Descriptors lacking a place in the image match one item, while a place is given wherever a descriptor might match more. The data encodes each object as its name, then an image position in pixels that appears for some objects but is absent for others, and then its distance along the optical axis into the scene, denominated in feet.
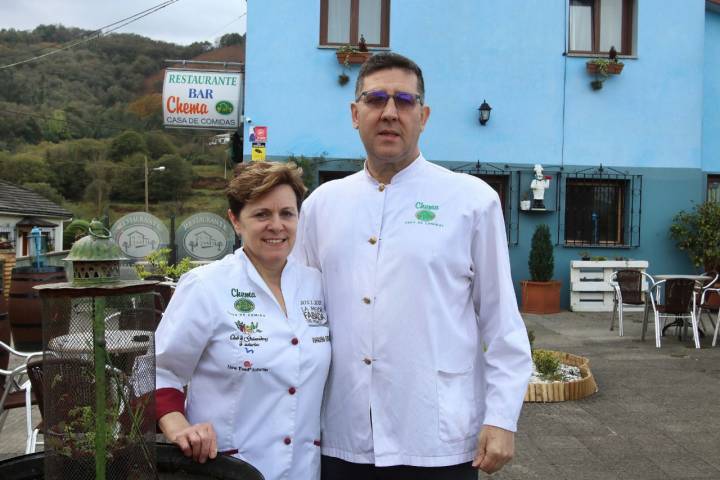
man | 6.59
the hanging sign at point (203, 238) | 27.68
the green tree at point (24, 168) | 148.87
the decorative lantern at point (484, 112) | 40.32
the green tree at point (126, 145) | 153.48
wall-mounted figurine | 40.45
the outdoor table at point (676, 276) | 28.53
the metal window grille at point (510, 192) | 40.96
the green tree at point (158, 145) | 159.94
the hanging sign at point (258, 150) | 25.32
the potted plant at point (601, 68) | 40.40
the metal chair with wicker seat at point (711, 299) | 28.22
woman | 6.38
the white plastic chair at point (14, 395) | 12.41
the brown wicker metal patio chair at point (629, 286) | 31.19
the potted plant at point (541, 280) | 38.93
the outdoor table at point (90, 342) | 5.36
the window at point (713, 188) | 43.37
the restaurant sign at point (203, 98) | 39.65
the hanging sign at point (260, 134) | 26.98
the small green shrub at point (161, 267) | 23.86
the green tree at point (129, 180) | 156.04
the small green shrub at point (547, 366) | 19.81
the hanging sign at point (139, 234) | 26.18
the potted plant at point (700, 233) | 38.96
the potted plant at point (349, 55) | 39.42
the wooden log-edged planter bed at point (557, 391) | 18.97
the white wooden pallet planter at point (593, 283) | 39.63
